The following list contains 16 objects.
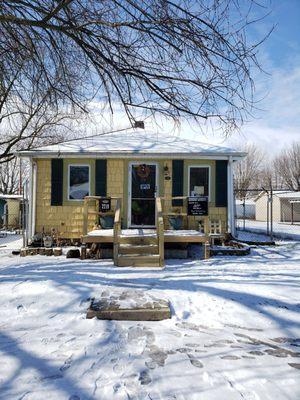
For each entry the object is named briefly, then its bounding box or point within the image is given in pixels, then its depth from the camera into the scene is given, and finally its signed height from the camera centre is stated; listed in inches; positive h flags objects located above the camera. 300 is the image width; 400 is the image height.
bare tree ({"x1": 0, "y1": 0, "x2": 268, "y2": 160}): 183.3 +87.9
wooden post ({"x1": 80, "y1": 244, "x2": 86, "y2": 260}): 340.5 -44.6
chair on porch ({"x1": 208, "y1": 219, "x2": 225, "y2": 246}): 417.4 -29.7
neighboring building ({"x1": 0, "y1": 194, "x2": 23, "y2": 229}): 985.1 -19.0
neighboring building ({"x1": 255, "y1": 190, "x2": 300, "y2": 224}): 1325.3 -6.0
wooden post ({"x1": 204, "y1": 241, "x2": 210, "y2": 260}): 341.7 -43.6
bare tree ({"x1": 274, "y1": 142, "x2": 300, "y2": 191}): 1925.4 +191.8
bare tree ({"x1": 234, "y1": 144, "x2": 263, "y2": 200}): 1914.4 +174.8
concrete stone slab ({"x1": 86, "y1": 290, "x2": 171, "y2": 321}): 163.0 -47.6
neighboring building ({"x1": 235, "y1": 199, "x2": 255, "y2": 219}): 1856.9 -28.4
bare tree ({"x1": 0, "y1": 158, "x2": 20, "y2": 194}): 1818.5 +139.6
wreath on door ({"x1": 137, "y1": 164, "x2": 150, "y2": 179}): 437.4 +41.2
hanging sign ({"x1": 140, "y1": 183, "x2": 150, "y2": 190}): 438.0 +22.2
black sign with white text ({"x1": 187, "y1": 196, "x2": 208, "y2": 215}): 367.6 -2.5
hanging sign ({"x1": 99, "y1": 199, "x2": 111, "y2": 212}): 389.4 -0.5
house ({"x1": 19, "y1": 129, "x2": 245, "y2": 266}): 432.1 +23.4
